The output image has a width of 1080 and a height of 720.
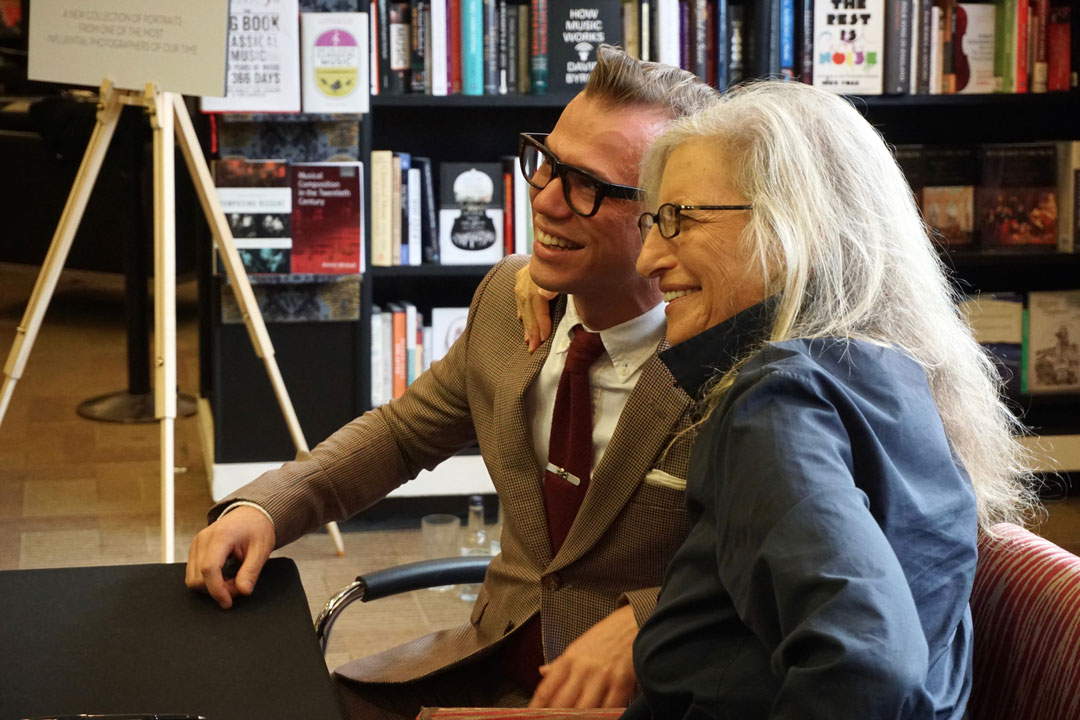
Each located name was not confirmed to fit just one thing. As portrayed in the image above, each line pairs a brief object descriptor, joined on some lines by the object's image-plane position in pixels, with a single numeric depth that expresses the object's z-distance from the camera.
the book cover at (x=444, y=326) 3.64
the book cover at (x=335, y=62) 3.32
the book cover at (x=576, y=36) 3.45
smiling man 1.46
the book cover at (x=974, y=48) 3.69
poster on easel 2.90
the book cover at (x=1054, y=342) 3.94
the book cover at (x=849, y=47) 3.56
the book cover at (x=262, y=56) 3.27
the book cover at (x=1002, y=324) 3.92
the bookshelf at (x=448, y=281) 3.55
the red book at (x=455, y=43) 3.45
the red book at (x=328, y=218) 3.41
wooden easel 2.75
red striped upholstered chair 1.14
